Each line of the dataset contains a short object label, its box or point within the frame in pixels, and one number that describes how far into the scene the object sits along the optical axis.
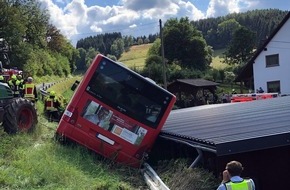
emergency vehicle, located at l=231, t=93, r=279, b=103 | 24.64
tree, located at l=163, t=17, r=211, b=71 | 76.69
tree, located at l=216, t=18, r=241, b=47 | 133.00
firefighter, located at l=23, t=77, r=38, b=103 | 15.71
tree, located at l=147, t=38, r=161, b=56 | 83.72
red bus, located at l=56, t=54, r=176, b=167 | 10.02
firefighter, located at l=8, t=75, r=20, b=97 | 15.26
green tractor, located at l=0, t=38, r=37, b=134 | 10.86
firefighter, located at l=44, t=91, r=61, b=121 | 16.77
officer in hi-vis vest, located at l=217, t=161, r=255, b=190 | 4.98
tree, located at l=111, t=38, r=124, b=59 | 124.18
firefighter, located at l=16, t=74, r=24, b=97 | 15.72
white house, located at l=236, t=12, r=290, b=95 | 37.84
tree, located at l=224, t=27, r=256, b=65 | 74.81
